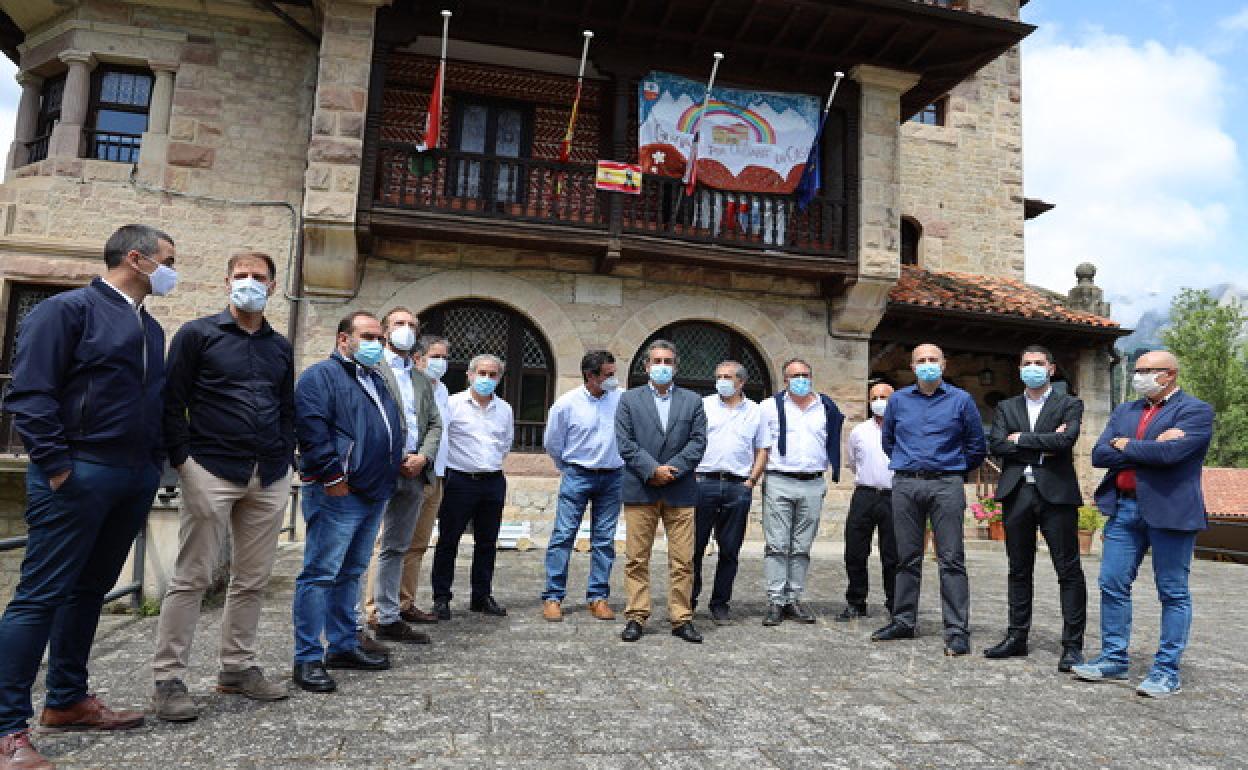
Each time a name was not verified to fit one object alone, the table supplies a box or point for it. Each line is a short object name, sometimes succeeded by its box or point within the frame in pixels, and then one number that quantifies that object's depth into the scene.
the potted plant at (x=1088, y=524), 12.02
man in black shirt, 3.30
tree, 28.83
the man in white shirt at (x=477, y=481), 5.66
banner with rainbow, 11.26
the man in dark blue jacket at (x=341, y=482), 3.75
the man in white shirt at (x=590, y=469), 5.71
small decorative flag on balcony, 10.59
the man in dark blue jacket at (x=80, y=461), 2.77
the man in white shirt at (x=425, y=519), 5.25
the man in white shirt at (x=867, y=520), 6.20
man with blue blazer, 4.20
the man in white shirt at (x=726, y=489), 5.86
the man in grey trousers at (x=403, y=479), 4.68
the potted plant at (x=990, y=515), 12.52
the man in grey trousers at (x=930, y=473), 5.20
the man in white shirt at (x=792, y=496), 5.86
